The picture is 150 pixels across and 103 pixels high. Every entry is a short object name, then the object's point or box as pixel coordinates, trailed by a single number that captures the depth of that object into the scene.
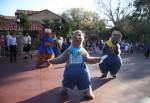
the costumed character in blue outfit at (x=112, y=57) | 3.55
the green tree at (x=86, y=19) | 27.26
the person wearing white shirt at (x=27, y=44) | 6.69
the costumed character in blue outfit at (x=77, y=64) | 2.63
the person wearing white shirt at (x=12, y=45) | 6.02
